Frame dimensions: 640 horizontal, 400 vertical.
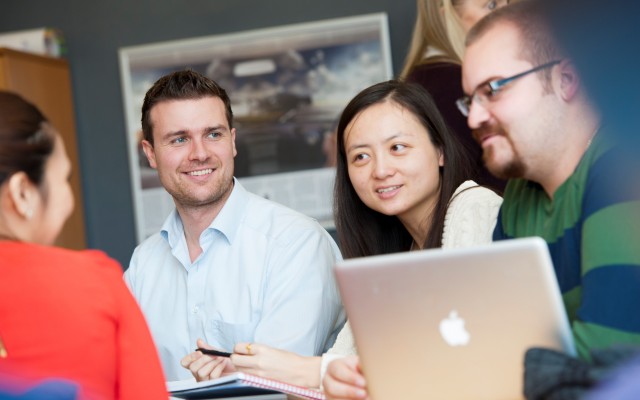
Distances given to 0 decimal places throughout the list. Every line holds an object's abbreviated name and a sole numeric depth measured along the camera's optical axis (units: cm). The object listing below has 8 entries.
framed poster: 418
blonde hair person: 255
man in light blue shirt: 221
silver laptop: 116
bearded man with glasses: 127
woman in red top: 129
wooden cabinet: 401
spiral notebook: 155
